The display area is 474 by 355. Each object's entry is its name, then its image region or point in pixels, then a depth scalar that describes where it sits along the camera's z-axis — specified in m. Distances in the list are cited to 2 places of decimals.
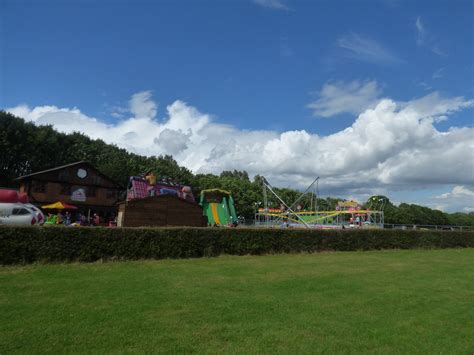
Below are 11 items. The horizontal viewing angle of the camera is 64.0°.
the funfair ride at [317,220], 34.38
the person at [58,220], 23.80
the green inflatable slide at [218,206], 37.41
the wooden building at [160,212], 20.31
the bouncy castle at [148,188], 33.91
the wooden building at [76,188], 37.72
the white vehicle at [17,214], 17.50
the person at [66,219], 27.11
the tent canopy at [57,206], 28.05
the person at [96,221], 29.53
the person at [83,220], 30.95
